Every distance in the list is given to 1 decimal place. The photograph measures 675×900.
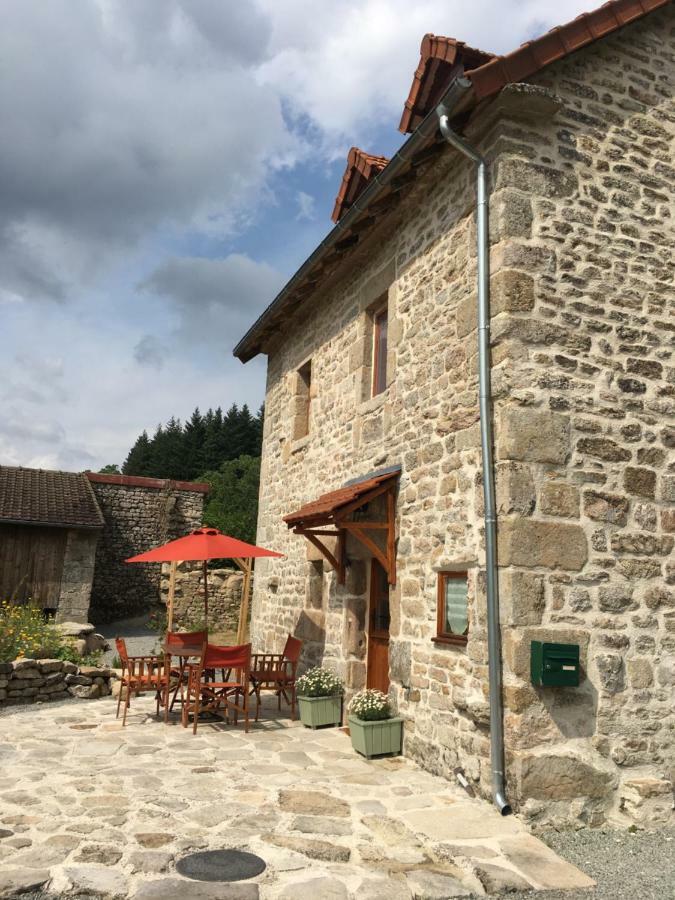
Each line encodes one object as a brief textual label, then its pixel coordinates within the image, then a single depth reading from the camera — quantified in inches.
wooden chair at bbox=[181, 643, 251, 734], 268.1
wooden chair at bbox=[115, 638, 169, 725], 282.2
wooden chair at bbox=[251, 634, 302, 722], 300.0
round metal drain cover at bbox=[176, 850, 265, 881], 135.6
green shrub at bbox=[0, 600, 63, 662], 331.9
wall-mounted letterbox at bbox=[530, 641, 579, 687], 181.9
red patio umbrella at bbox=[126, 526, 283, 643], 288.5
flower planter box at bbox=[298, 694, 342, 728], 282.2
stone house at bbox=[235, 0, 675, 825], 189.0
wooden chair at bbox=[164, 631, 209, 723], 280.7
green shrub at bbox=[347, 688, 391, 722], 238.4
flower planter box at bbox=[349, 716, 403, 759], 233.9
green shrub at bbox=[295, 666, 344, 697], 286.2
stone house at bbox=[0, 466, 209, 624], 601.0
